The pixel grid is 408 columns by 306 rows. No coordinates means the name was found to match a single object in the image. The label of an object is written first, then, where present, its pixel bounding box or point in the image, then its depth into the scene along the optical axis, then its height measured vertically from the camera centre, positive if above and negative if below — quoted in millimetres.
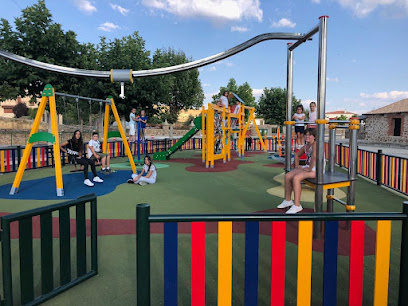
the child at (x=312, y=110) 9913 +815
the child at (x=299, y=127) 8922 +290
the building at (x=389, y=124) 29811 +1173
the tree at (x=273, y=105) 53250 +5236
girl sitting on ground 8219 -1167
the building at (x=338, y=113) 132500 +9586
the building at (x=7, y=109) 69488 +5602
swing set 6945 -107
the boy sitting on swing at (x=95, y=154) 9344 -633
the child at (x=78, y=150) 8453 -470
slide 14820 -875
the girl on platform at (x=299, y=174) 4688 -613
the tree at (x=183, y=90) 45250 +6649
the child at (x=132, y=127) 13395 +332
